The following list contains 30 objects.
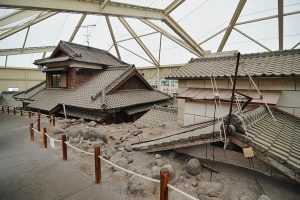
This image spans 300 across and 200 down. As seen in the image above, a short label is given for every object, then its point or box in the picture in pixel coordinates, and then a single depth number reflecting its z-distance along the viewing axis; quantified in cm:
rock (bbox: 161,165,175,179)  523
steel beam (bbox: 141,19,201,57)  1911
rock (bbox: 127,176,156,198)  463
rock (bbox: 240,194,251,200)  416
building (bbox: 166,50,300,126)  758
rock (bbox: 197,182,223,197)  453
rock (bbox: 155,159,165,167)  600
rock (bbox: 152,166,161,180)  524
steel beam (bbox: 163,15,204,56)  1681
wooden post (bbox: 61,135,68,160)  652
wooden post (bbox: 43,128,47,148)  800
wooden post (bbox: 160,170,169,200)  360
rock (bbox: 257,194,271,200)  400
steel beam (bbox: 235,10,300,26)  1335
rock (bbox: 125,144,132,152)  721
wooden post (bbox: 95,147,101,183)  515
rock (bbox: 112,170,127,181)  536
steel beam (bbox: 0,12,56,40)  1686
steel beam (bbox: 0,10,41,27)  1250
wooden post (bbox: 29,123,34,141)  925
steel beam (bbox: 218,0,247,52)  1380
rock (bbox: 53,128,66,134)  1004
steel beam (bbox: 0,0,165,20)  866
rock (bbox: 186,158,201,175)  546
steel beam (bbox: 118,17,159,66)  2178
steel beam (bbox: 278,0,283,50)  1282
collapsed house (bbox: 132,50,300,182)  420
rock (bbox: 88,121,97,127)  1192
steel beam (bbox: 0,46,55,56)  2306
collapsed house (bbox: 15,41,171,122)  1385
